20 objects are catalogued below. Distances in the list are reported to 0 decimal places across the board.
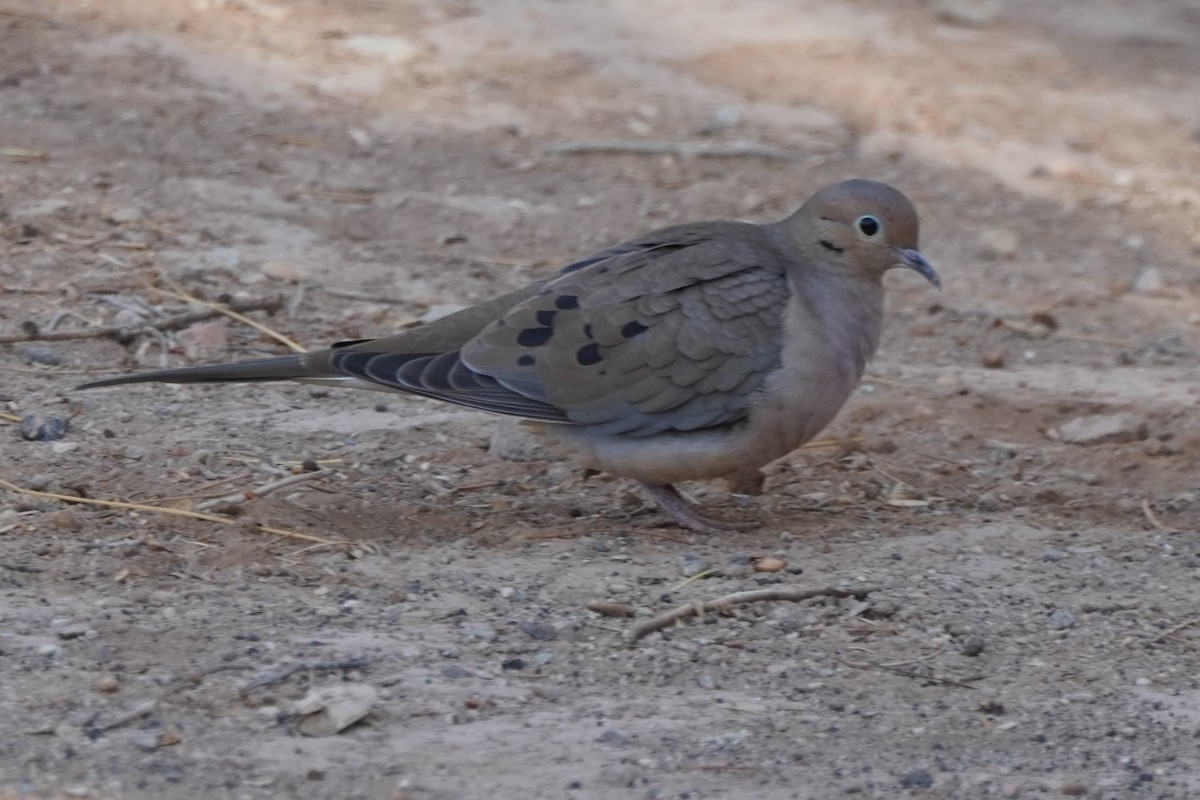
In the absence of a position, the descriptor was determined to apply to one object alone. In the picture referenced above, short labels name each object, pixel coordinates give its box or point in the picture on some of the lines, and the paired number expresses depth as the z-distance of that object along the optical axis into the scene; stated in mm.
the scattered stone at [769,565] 8570
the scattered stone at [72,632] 7105
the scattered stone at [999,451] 10656
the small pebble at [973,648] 7781
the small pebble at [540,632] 7609
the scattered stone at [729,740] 6727
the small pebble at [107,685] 6660
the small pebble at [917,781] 6539
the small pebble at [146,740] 6285
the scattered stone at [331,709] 6535
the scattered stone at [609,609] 7883
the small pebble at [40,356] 10461
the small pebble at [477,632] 7527
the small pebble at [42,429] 9359
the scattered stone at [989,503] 9819
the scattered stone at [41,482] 8737
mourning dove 8969
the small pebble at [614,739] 6645
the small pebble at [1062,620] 8142
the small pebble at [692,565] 8523
